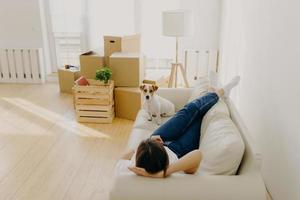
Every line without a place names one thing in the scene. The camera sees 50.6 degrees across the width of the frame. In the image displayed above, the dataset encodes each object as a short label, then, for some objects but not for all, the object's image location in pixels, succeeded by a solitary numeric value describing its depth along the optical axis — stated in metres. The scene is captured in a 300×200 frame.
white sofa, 1.39
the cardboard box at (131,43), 3.74
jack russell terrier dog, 2.68
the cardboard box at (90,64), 3.76
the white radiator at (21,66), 4.96
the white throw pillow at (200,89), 2.53
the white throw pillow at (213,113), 2.07
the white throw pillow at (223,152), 1.56
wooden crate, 3.47
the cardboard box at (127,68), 3.50
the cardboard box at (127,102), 3.54
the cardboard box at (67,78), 4.39
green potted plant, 3.39
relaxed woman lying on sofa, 1.47
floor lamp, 3.42
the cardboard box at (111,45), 3.73
